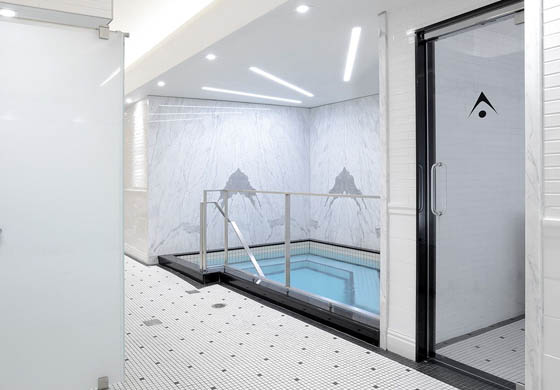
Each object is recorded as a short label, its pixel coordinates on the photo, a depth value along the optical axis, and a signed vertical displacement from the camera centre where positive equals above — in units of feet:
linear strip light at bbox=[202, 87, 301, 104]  19.27 +4.67
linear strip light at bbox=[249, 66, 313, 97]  15.99 +4.60
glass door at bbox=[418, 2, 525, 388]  8.95 -0.15
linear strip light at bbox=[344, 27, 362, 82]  11.80 +4.39
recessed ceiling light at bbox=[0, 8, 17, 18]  6.97 +2.90
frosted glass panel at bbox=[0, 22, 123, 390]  7.18 -0.22
